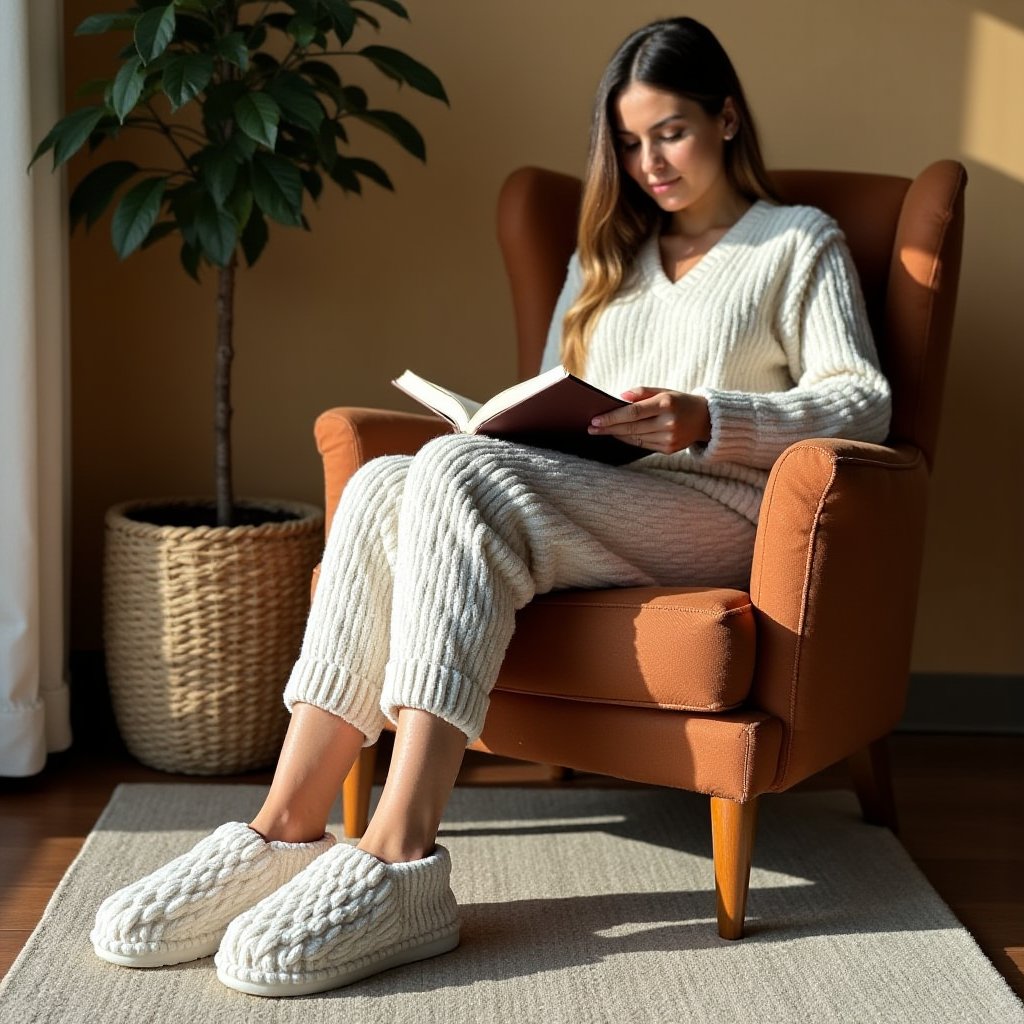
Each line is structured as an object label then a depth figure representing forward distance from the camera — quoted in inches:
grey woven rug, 56.8
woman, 58.3
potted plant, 80.1
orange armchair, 62.2
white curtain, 81.0
